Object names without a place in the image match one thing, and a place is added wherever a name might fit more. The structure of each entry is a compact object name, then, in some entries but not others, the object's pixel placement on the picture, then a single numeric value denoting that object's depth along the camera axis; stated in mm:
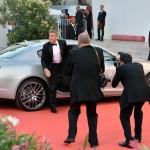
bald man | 7902
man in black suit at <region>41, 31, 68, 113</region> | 10875
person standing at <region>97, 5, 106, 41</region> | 24772
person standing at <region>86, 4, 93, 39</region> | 26234
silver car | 11031
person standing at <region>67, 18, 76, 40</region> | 24438
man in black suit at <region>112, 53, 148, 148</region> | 7923
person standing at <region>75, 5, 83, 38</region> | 24712
